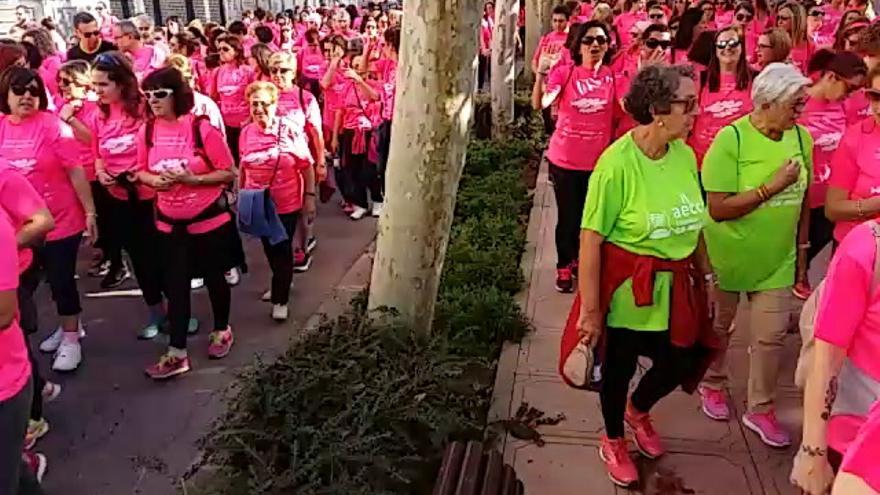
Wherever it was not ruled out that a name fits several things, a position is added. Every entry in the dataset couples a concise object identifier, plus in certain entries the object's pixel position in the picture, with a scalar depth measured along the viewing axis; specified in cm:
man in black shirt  841
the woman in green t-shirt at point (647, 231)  332
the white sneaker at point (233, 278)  712
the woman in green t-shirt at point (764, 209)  370
